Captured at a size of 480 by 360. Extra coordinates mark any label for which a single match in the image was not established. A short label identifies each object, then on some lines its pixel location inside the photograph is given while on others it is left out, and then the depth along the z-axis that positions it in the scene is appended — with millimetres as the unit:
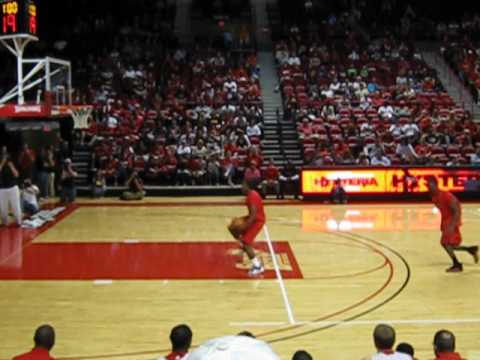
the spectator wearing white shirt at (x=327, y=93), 25745
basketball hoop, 18391
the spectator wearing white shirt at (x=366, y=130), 23458
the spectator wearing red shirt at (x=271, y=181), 21078
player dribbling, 10781
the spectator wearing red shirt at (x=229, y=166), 21938
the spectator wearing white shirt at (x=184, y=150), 22344
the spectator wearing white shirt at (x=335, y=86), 26167
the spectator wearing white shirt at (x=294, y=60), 28300
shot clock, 17188
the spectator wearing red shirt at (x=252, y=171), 19141
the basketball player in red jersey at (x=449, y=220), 10891
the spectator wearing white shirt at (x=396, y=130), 23359
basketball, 10953
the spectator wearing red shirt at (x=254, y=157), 21397
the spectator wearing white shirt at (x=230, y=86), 25891
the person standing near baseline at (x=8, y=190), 15031
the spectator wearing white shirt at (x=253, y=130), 23891
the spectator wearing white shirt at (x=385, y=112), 24391
